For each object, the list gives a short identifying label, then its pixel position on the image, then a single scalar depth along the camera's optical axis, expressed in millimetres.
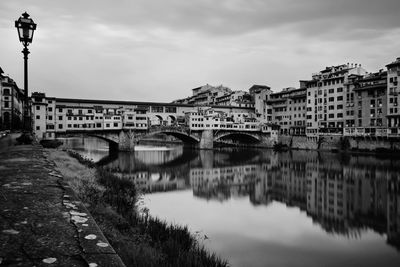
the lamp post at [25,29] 12969
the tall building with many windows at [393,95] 60197
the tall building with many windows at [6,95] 57569
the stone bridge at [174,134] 65975
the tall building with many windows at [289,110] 86562
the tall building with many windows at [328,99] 73188
